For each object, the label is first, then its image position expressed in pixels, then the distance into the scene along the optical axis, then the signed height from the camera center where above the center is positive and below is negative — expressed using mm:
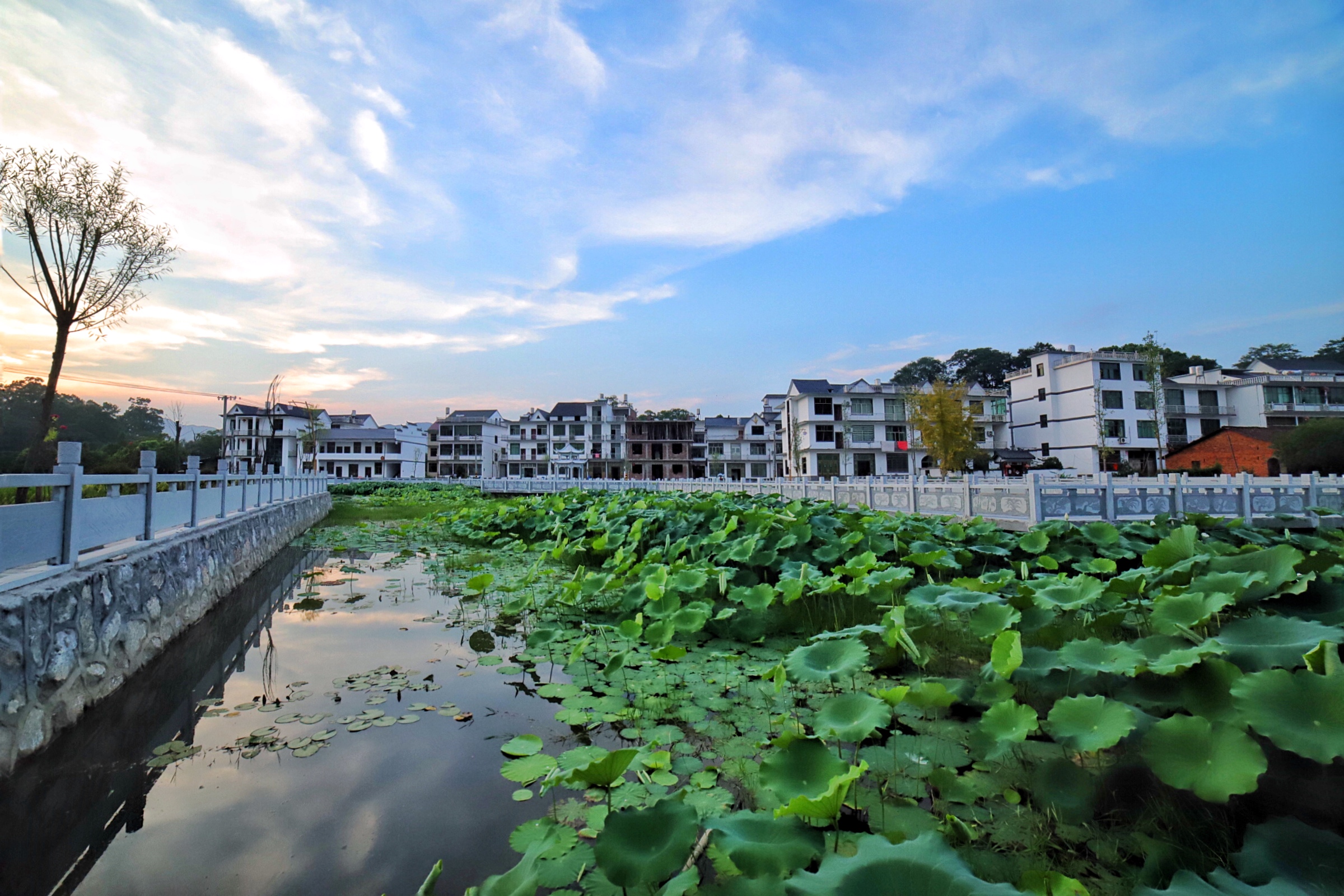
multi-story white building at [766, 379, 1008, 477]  42562 +2857
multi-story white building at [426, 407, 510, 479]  55156 +2290
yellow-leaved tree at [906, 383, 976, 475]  32031 +2166
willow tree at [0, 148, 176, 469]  14602 +6093
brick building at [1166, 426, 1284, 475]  29734 +828
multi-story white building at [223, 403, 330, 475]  51156 +3497
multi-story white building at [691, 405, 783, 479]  52938 +1793
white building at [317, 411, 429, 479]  54281 +1629
